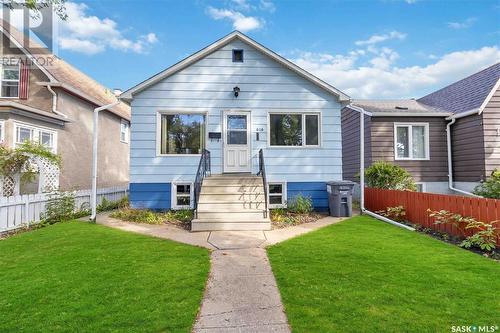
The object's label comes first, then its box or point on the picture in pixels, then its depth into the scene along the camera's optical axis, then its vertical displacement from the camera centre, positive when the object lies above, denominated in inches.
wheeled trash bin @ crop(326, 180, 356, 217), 374.9 -32.3
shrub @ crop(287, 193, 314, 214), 384.8 -42.2
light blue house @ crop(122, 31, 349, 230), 398.6 +66.5
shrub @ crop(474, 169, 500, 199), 348.5 -18.4
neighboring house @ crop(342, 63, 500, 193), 466.3 +60.2
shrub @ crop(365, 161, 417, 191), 428.1 -4.8
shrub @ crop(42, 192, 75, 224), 358.6 -43.7
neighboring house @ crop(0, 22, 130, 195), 432.1 +110.5
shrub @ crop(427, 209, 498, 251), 230.1 -47.4
